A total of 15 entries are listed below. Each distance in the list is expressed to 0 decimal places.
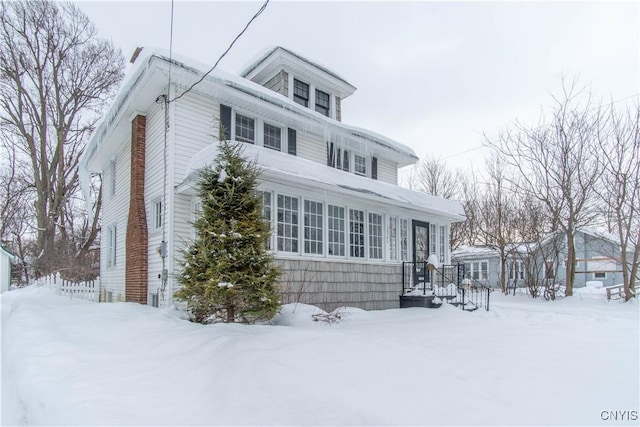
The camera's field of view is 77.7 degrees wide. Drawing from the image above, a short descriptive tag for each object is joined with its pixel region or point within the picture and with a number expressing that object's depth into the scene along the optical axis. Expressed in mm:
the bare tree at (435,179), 26339
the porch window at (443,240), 12257
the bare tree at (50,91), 18062
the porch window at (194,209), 7961
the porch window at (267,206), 7910
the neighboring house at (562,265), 23750
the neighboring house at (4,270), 17312
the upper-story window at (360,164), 12570
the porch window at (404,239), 10945
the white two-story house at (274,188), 8120
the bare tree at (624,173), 12570
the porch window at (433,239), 11883
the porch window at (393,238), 10672
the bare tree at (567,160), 13609
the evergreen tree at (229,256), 5930
